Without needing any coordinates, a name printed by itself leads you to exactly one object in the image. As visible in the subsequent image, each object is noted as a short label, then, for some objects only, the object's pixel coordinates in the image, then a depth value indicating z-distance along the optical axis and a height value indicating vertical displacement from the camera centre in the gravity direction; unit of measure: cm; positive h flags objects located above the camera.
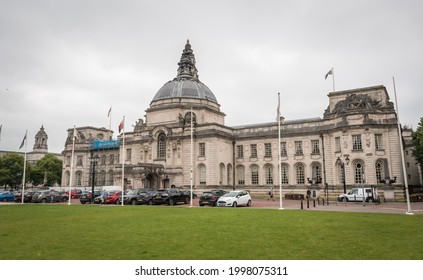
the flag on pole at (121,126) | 4162 +749
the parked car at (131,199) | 3922 -161
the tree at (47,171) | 9819 +448
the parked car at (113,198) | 4075 -153
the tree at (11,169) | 8850 +478
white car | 3328 -153
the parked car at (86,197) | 4212 -149
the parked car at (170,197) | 3753 -146
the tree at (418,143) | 4953 +601
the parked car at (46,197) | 4581 -145
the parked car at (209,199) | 3545 -156
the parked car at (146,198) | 3823 -149
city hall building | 4840 +618
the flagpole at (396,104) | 2393 +584
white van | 4021 -156
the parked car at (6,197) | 5072 -153
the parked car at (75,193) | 5904 -128
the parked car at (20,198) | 4678 -158
